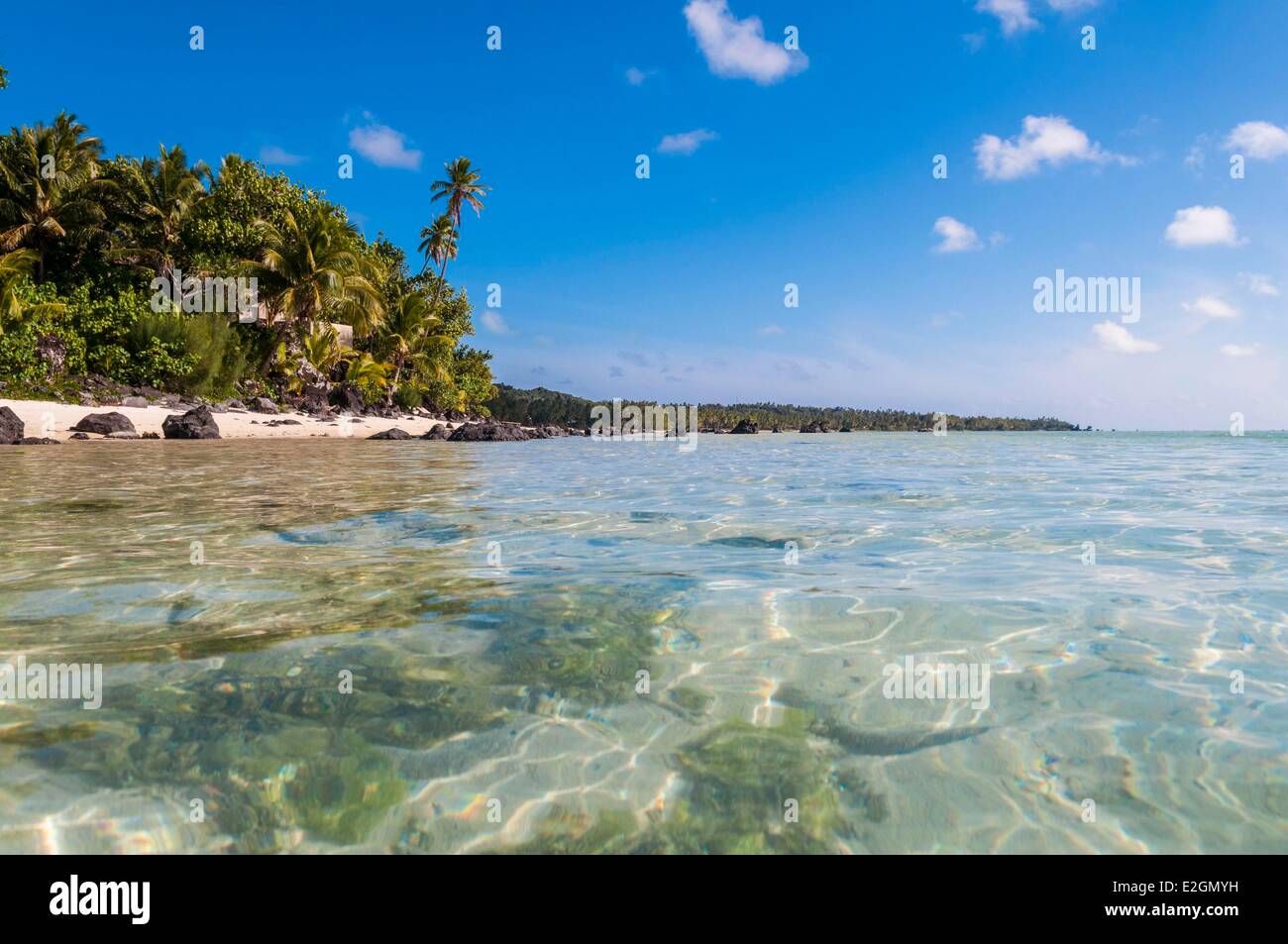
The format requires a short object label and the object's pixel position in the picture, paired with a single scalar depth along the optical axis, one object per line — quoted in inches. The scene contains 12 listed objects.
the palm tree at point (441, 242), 1899.6
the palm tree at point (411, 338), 1515.7
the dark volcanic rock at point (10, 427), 679.1
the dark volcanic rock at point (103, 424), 806.5
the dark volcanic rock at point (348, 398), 1348.4
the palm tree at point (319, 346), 1242.6
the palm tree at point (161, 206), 1151.0
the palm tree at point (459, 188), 1827.0
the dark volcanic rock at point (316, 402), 1279.5
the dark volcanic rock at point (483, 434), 1229.7
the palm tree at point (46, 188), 1095.0
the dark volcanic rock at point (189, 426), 878.4
